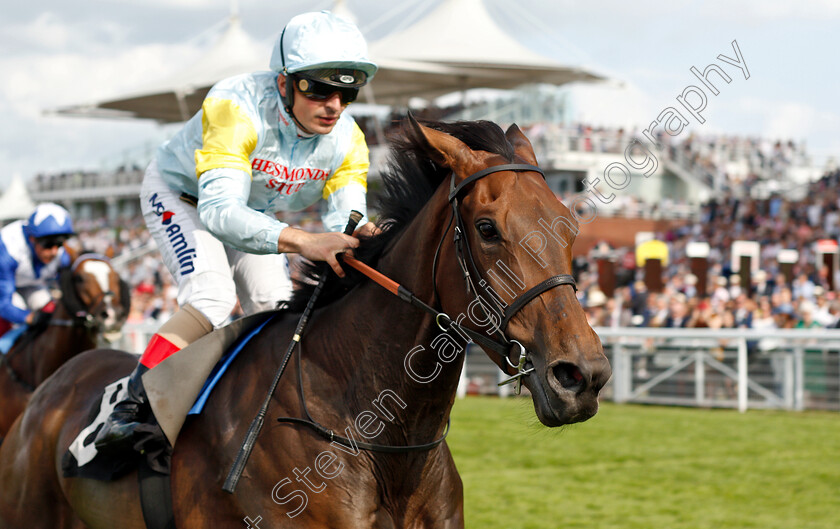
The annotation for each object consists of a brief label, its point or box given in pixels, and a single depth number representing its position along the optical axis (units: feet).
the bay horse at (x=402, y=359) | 15.28
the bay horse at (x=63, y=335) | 41.83
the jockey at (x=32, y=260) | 42.63
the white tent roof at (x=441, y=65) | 167.94
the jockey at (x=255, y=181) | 19.10
